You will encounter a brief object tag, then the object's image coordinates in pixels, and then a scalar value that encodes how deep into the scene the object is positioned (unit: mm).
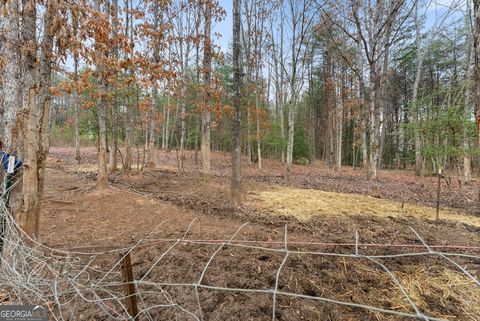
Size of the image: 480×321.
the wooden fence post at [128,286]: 1595
